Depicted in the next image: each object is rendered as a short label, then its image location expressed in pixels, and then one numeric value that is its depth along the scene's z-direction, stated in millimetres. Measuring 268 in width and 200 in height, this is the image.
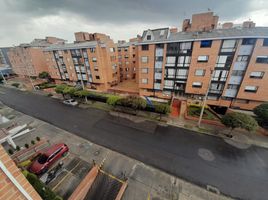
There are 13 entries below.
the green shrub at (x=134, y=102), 19250
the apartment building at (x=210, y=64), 17125
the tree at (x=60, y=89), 27016
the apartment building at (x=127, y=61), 41562
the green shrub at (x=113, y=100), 20833
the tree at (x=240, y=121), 13742
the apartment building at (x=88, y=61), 29422
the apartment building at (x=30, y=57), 40969
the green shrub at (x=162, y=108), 18438
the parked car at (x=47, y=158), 10905
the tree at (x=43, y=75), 40656
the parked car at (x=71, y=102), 25431
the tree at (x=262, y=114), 15195
